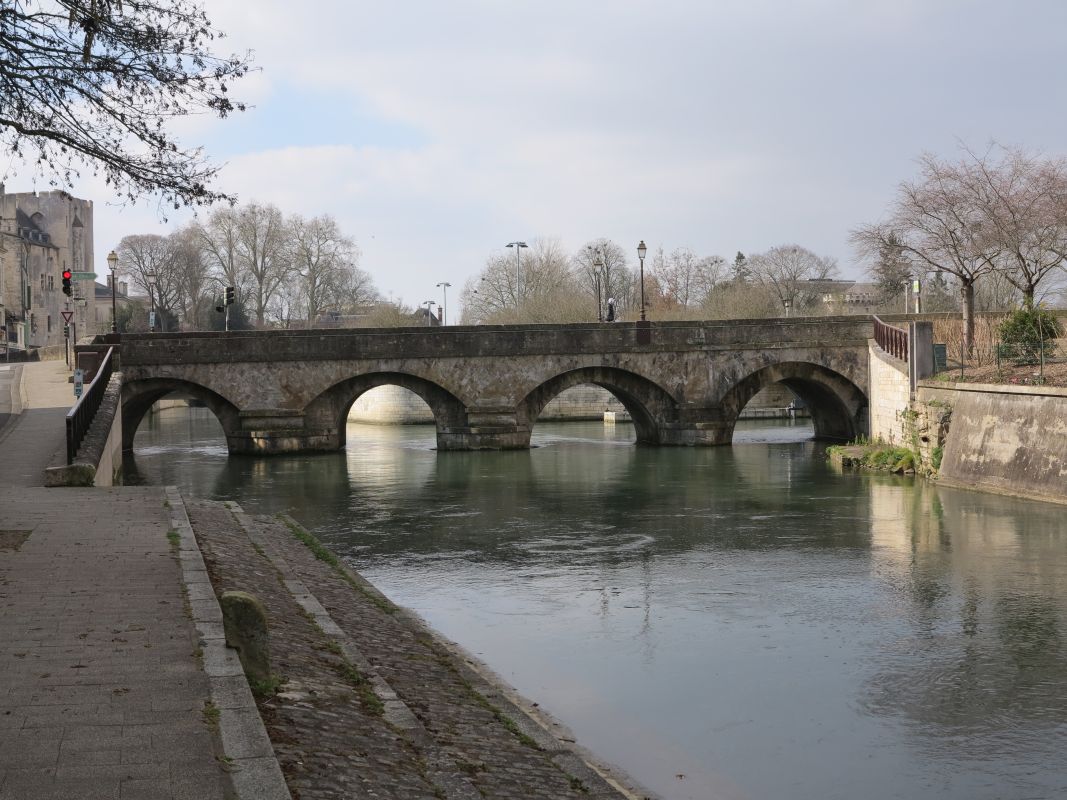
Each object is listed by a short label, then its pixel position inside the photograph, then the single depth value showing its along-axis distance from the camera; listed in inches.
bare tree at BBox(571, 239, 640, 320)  3284.9
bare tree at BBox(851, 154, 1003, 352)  1285.7
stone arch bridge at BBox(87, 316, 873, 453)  1325.0
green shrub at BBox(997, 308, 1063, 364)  1046.9
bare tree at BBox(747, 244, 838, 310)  3815.7
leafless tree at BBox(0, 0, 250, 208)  440.5
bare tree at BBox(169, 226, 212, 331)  3235.7
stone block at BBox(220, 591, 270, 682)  300.4
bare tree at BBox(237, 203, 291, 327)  3107.8
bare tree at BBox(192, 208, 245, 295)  3093.0
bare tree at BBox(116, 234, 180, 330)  3294.8
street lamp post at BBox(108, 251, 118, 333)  1401.3
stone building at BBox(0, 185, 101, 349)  3097.9
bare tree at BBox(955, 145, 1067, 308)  1227.2
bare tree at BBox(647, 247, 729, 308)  3437.5
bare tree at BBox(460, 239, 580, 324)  2805.1
